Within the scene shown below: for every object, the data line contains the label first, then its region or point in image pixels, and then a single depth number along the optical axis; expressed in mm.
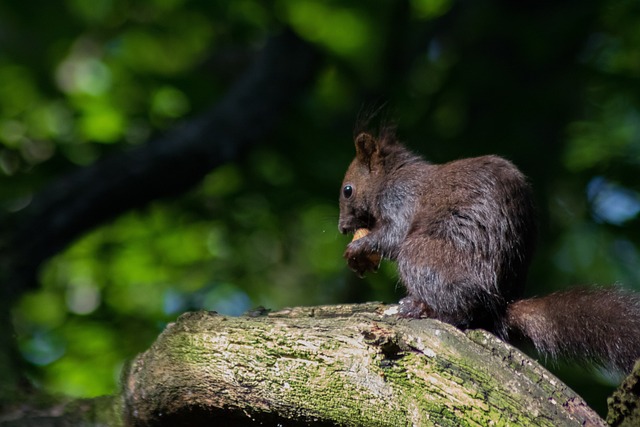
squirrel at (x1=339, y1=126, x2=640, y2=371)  6496
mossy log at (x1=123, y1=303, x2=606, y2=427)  5145
